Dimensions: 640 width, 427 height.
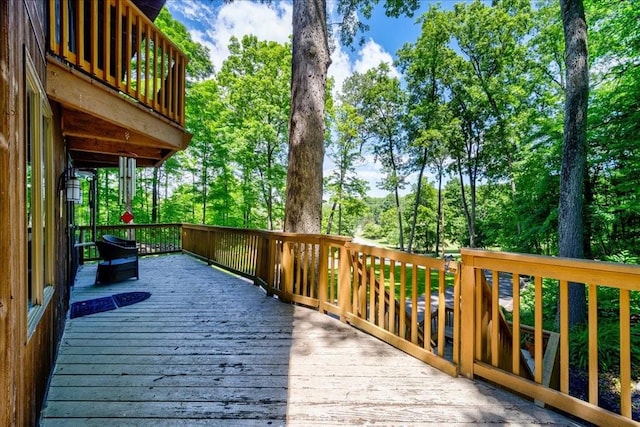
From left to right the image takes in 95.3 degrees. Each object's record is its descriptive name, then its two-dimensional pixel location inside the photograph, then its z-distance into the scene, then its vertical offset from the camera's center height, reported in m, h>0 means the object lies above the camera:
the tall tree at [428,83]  14.36 +6.79
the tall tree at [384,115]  16.59 +5.73
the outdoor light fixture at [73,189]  3.52 +0.29
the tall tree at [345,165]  16.50 +2.76
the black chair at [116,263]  5.18 -0.93
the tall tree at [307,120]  4.60 +1.48
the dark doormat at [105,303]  3.74 -1.27
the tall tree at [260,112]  13.66 +4.81
